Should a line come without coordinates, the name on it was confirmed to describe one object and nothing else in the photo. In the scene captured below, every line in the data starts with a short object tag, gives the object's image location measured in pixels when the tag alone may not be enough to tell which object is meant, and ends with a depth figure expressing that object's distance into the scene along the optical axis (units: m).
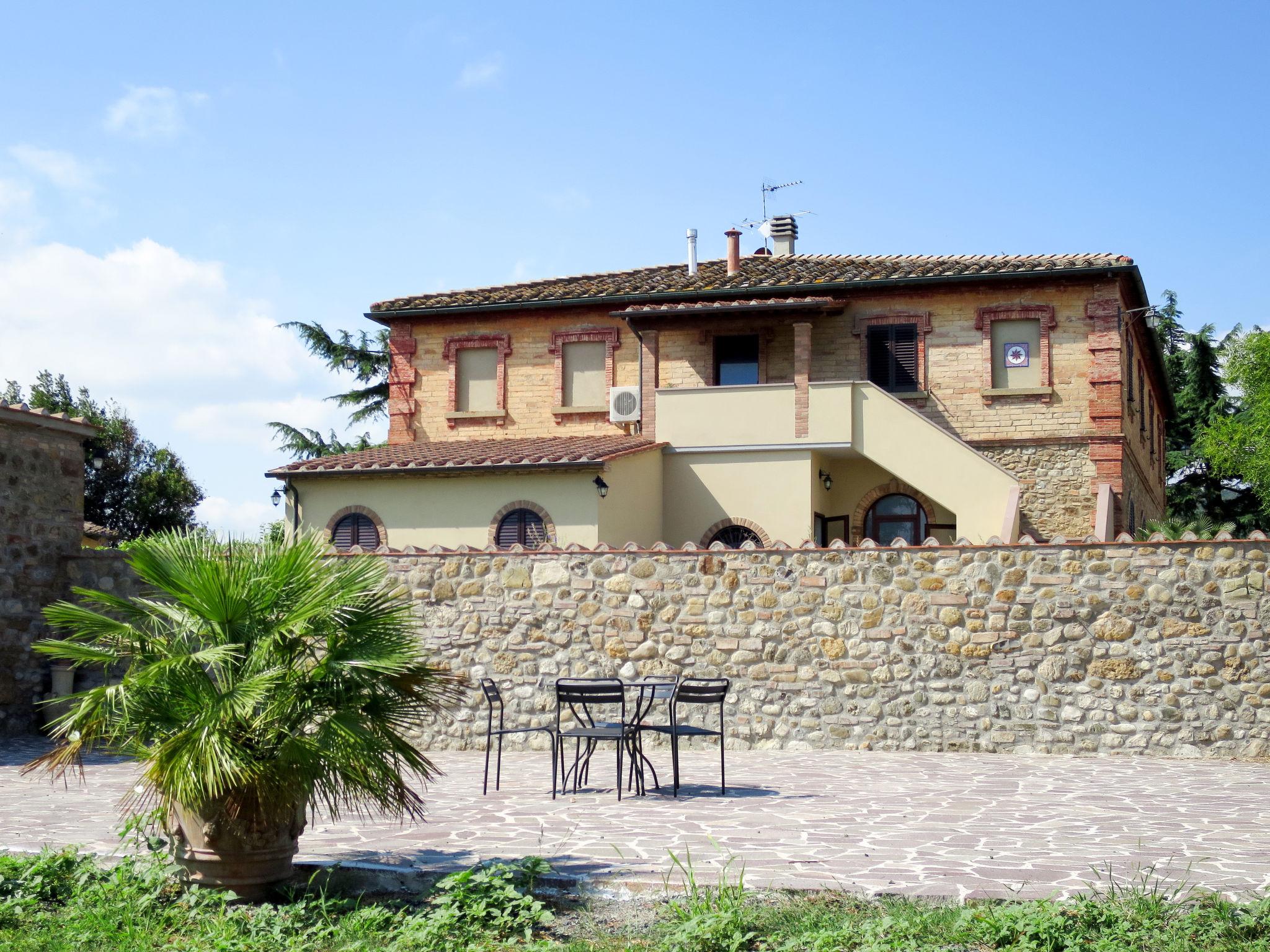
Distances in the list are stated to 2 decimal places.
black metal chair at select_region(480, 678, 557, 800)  10.00
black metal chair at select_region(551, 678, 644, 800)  9.80
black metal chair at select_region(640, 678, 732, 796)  9.93
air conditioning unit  22.31
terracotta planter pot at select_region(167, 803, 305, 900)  6.50
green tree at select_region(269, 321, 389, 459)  32.69
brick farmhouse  19.66
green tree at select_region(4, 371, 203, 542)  34.12
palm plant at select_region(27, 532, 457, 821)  6.23
